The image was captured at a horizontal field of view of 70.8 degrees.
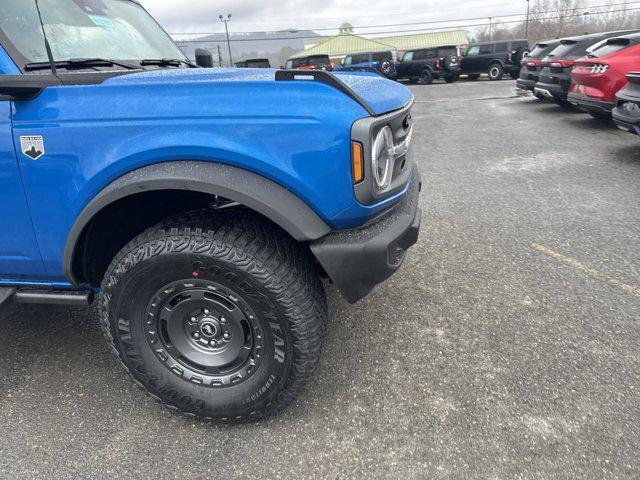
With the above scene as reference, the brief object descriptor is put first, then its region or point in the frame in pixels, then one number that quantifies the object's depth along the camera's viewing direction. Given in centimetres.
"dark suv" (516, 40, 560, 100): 1129
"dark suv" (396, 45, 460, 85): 2216
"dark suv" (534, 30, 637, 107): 948
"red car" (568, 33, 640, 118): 701
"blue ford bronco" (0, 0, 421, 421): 177
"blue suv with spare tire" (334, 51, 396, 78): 2381
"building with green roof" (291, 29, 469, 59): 6369
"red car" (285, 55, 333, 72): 2130
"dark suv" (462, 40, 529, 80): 2136
